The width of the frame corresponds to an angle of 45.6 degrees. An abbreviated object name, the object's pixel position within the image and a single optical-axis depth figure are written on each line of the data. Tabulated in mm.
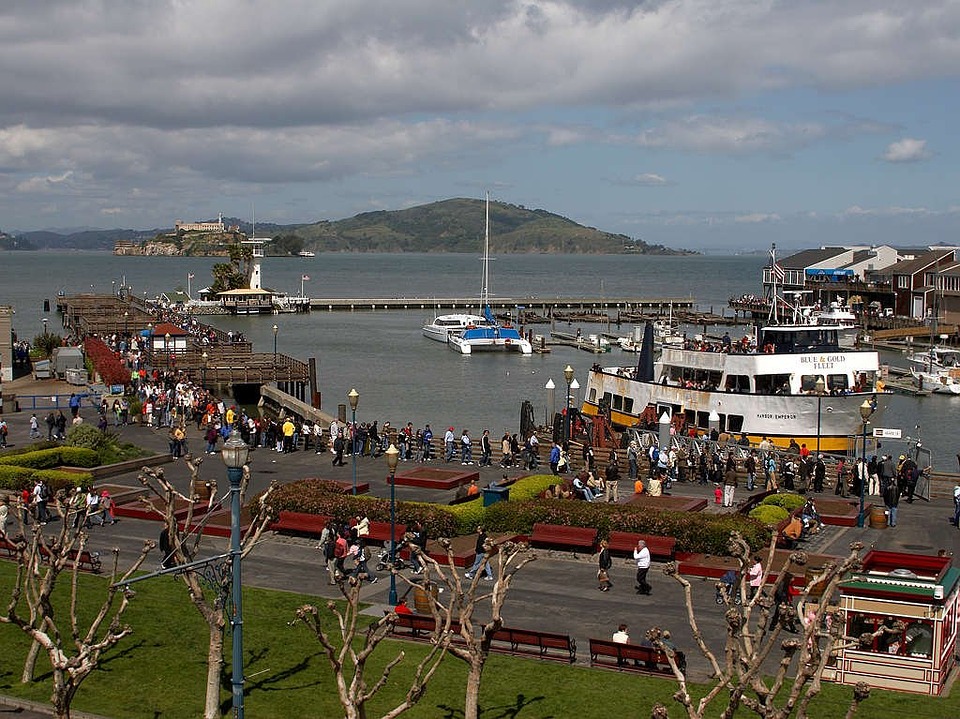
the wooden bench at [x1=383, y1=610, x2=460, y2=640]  19844
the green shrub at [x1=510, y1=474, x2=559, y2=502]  30000
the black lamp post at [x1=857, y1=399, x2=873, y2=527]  30666
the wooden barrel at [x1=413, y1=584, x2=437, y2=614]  20781
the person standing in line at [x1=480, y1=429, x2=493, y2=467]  37812
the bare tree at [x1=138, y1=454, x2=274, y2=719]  14781
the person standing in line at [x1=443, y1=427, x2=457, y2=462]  38500
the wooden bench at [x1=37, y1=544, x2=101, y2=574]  23891
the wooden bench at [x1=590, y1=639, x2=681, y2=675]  17969
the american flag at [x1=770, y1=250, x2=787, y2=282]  50906
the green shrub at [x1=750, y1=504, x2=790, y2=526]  27484
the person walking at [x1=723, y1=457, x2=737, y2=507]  31250
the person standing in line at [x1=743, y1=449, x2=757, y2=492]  34469
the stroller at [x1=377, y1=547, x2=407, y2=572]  24486
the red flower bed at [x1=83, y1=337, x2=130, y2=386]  55281
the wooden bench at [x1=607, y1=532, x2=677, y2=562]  25391
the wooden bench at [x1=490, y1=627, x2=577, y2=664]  18656
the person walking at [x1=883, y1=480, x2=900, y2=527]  28531
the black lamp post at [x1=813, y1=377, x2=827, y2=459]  43156
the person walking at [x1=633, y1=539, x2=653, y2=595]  22516
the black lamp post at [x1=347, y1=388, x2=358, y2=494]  34094
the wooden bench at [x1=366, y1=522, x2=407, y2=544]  26812
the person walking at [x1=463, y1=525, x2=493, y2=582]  24083
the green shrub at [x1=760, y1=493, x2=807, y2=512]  29703
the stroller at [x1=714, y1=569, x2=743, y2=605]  21266
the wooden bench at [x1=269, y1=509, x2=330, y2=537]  27609
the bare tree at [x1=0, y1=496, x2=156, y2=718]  13508
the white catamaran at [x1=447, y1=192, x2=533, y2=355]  99375
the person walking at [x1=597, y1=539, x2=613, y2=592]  23047
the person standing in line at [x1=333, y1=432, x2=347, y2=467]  36875
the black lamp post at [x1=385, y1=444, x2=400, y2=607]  21797
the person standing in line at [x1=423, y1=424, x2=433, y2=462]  38688
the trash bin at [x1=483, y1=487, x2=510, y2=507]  29609
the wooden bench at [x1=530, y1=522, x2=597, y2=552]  26094
